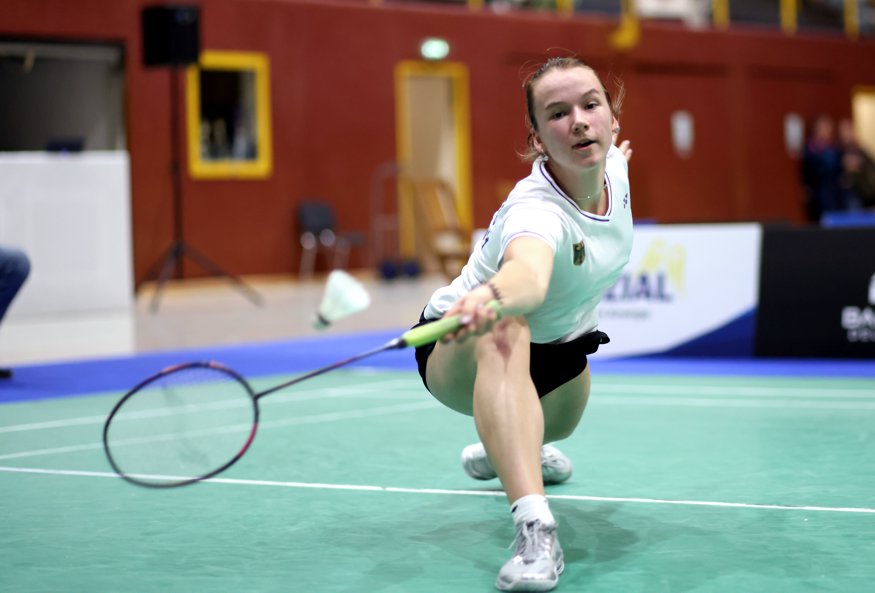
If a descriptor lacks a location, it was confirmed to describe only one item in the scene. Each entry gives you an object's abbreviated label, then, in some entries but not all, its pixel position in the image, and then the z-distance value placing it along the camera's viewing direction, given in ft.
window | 50.29
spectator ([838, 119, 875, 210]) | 56.85
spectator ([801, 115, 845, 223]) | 61.62
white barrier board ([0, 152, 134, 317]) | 36.27
